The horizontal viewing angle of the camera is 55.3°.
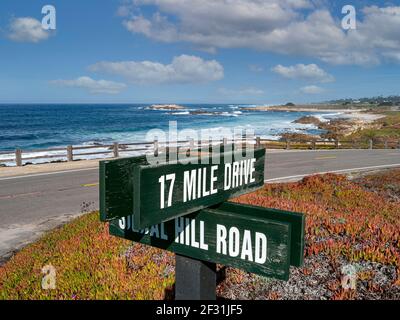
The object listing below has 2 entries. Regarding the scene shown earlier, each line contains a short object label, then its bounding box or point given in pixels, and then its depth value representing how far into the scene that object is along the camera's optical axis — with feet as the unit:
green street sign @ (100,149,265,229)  6.15
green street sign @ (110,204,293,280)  6.58
